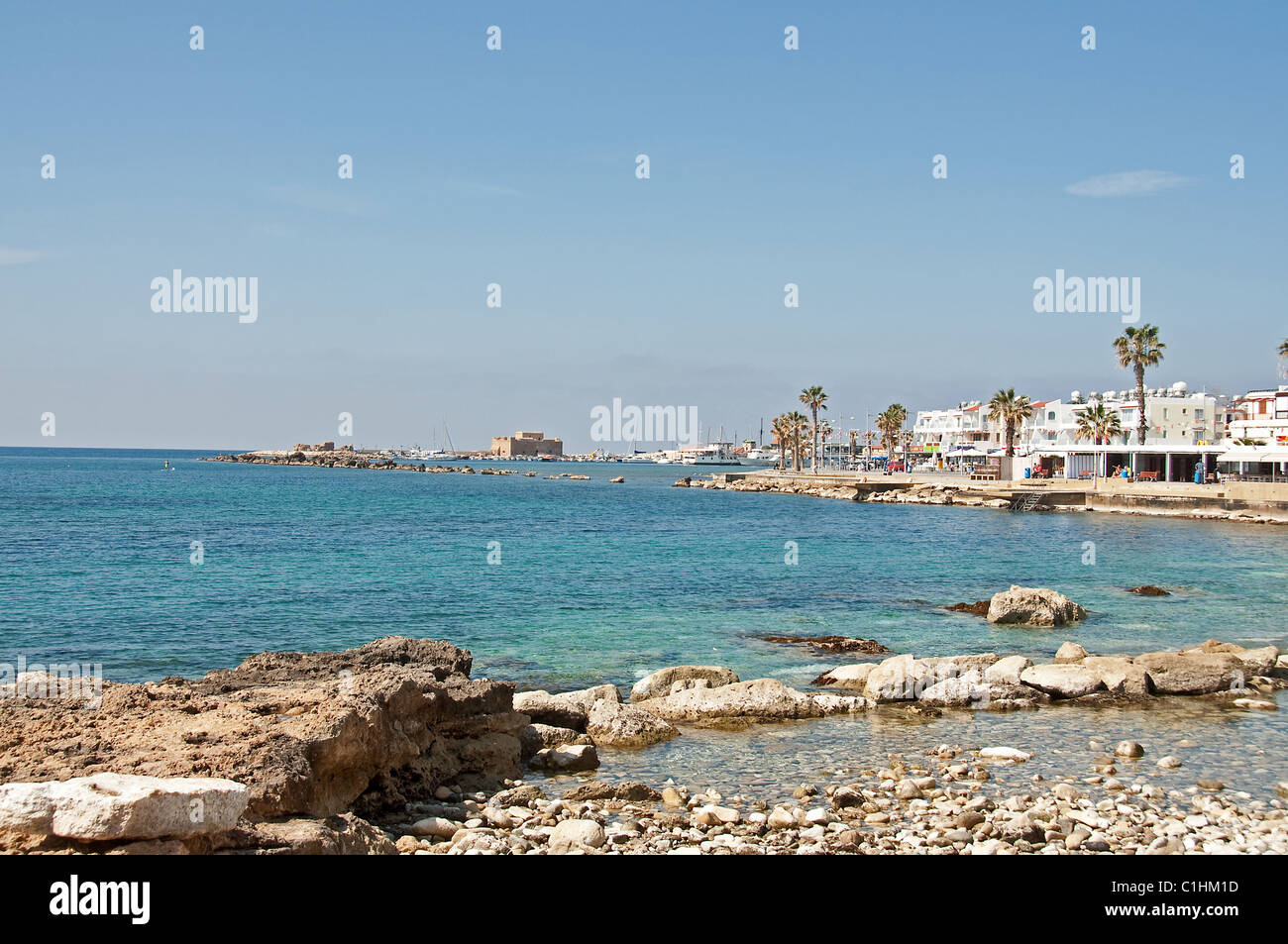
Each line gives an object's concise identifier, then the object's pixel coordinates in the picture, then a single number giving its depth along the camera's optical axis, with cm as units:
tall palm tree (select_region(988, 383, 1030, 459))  9481
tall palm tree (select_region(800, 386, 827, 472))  12069
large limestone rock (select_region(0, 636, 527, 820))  870
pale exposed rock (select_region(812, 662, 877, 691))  1819
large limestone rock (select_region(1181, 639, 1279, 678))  1878
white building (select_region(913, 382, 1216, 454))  10000
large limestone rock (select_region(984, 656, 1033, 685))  1728
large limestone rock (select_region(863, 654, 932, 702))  1698
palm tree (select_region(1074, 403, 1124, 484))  8888
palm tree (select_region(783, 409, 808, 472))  13312
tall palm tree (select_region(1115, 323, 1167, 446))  8156
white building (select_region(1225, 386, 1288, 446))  8431
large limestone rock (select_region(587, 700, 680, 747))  1437
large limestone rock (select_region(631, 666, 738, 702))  1739
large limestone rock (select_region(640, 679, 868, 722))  1579
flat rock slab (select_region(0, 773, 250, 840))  659
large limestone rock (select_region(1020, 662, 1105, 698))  1722
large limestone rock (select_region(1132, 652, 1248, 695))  1756
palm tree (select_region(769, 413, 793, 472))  14238
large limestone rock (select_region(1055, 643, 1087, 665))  1965
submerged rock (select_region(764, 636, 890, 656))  2206
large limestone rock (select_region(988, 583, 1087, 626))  2536
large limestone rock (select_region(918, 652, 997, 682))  1761
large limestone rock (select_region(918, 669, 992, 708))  1678
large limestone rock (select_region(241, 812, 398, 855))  750
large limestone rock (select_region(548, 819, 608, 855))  956
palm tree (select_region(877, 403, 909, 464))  13138
